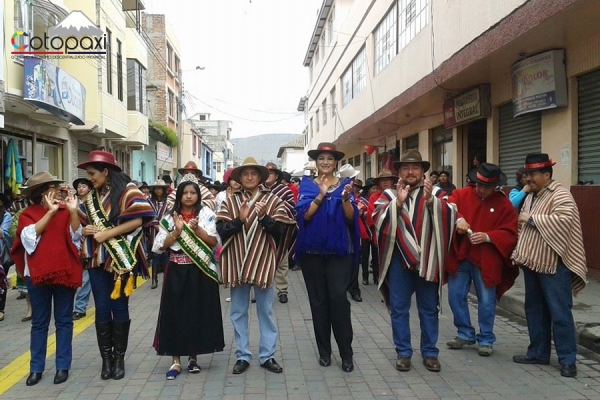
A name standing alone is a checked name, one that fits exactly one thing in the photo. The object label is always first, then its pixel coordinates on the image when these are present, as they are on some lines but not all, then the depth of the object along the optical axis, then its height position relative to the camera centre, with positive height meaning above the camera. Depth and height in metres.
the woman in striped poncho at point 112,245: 4.73 -0.46
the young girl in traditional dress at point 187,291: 4.87 -0.89
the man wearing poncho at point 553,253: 4.81 -0.60
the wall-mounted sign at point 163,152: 29.60 +2.08
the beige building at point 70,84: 11.96 +2.81
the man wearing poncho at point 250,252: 4.91 -0.57
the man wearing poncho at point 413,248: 4.95 -0.55
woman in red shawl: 4.66 -0.60
